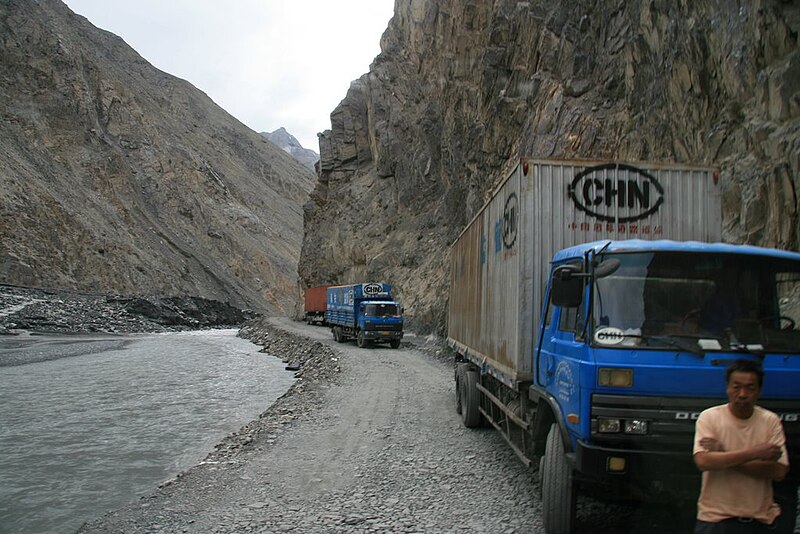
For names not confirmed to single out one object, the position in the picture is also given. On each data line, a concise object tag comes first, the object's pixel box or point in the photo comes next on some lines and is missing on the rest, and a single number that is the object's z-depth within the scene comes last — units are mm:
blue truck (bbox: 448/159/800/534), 4289
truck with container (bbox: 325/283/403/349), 26406
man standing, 3199
